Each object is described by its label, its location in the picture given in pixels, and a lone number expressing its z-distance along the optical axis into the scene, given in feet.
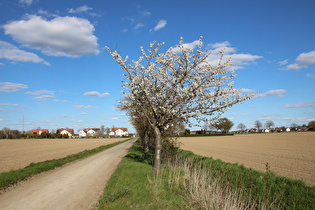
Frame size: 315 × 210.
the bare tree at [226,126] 498.56
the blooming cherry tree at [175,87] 41.32
